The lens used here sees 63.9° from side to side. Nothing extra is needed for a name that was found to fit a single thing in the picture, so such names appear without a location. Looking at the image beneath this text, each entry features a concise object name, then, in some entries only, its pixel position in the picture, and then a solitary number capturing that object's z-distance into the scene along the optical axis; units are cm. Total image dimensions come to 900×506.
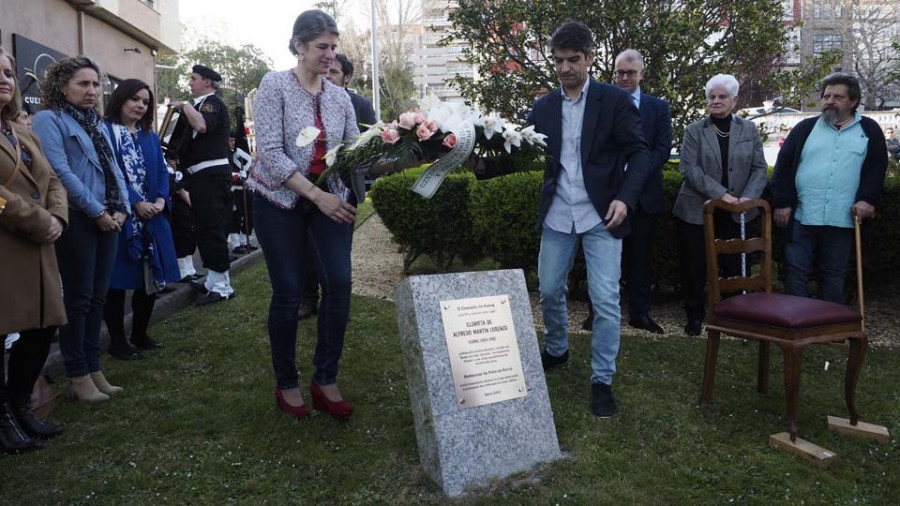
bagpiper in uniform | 683
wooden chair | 355
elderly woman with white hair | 577
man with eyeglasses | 584
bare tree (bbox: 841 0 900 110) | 3466
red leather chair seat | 355
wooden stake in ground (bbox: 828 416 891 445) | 371
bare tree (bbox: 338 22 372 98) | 4472
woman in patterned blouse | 360
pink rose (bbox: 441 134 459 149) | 321
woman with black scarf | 421
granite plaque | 312
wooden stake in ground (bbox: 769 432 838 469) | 339
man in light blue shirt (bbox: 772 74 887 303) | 528
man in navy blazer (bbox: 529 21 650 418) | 395
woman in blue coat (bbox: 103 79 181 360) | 500
